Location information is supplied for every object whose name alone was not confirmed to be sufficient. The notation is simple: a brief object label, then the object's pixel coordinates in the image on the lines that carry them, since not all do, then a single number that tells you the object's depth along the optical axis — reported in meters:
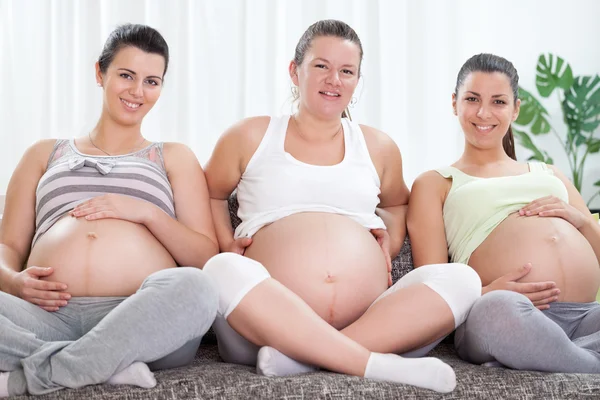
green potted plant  3.95
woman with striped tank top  1.28
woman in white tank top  1.41
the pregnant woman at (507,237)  1.47
